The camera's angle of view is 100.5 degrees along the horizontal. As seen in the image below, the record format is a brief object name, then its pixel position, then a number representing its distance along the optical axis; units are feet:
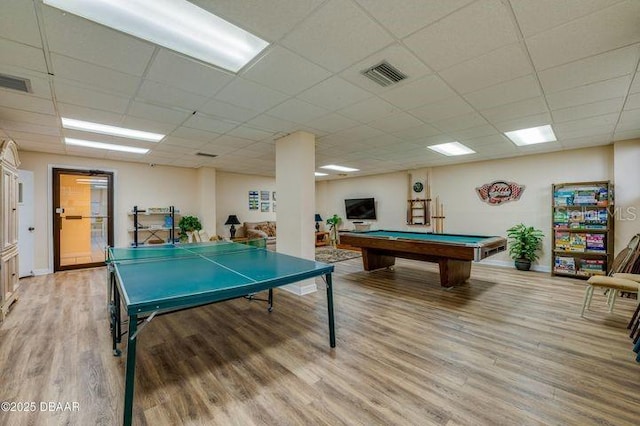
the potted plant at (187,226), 23.13
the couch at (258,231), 26.70
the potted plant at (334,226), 32.83
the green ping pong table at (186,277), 4.94
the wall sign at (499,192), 19.93
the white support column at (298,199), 13.74
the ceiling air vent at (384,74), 7.64
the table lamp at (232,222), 26.53
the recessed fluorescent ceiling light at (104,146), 15.23
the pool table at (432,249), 12.56
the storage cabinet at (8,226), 10.37
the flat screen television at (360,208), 29.63
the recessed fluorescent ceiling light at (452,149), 16.86
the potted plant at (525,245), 18.56
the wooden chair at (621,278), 9.72
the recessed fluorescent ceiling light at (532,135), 13.71
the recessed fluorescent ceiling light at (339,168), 24.16
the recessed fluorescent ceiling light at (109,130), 12.26
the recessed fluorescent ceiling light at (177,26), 5.47
